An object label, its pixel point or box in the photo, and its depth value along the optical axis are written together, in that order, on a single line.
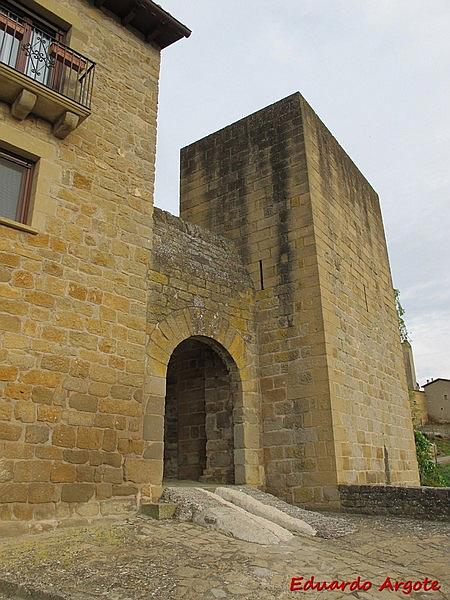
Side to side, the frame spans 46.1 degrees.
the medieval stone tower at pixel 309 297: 8.13
